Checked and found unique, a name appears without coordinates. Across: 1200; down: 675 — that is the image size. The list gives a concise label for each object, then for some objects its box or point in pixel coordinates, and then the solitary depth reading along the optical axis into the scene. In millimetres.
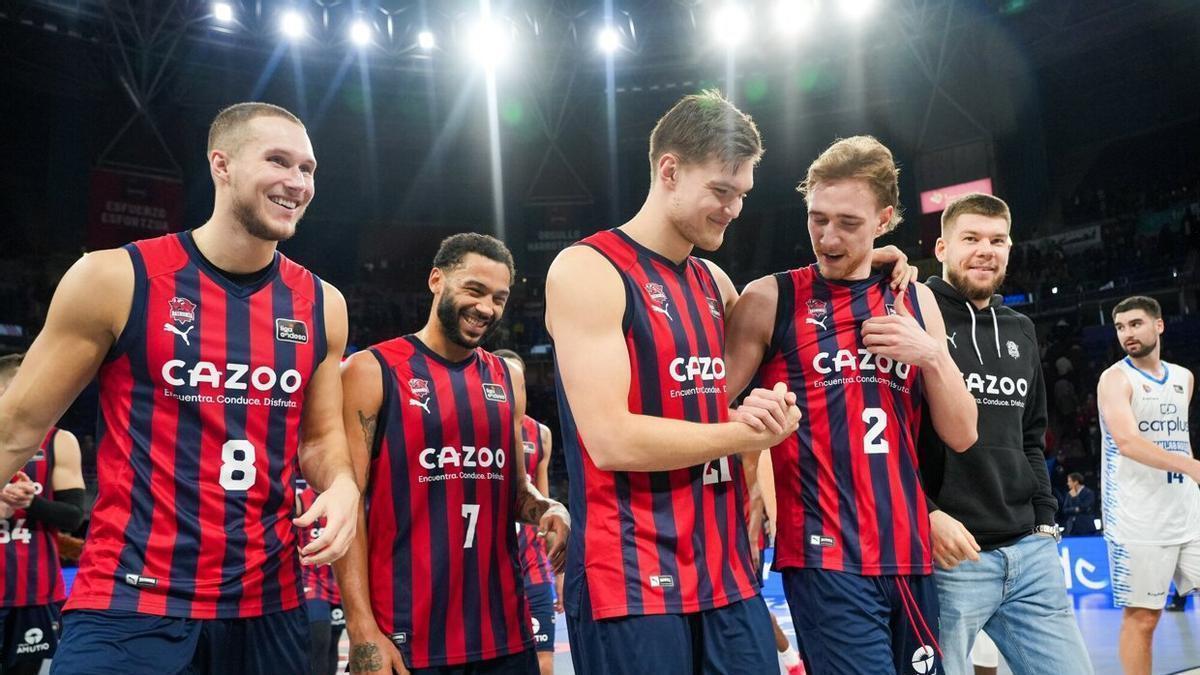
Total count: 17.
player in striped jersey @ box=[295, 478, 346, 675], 5559
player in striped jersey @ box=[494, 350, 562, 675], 5551
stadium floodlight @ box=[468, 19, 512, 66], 18922
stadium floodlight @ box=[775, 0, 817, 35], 19047
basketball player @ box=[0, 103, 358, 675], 2445
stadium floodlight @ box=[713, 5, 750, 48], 19156
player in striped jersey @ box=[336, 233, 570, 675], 3148
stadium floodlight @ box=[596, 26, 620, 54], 19500
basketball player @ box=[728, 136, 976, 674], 2818
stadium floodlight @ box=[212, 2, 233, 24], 17109
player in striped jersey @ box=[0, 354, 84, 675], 5469
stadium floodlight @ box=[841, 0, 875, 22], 18578
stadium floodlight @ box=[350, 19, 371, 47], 18281
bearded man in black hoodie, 3277
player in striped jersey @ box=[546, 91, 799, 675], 2428
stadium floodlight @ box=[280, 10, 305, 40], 17828
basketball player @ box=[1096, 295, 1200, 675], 5156
